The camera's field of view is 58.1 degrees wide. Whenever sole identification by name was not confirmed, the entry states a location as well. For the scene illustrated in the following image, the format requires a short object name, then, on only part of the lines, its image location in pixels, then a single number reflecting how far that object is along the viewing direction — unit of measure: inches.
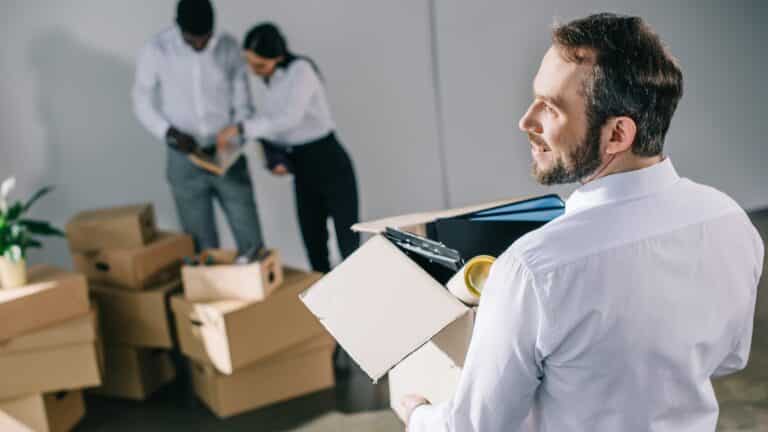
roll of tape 46.0
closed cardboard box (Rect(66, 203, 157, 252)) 105.0
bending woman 111.6
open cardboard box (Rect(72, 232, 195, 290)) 102.7
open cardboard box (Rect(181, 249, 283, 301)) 94.3
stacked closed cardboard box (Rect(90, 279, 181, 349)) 100.7
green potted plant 93.0
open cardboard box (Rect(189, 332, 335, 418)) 97.4
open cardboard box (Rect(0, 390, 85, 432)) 91.2
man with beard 33.6
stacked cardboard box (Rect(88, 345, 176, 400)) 104.7
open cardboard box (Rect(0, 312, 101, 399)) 90.1
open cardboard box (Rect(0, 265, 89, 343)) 88.6
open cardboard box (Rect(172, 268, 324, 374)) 92.3
